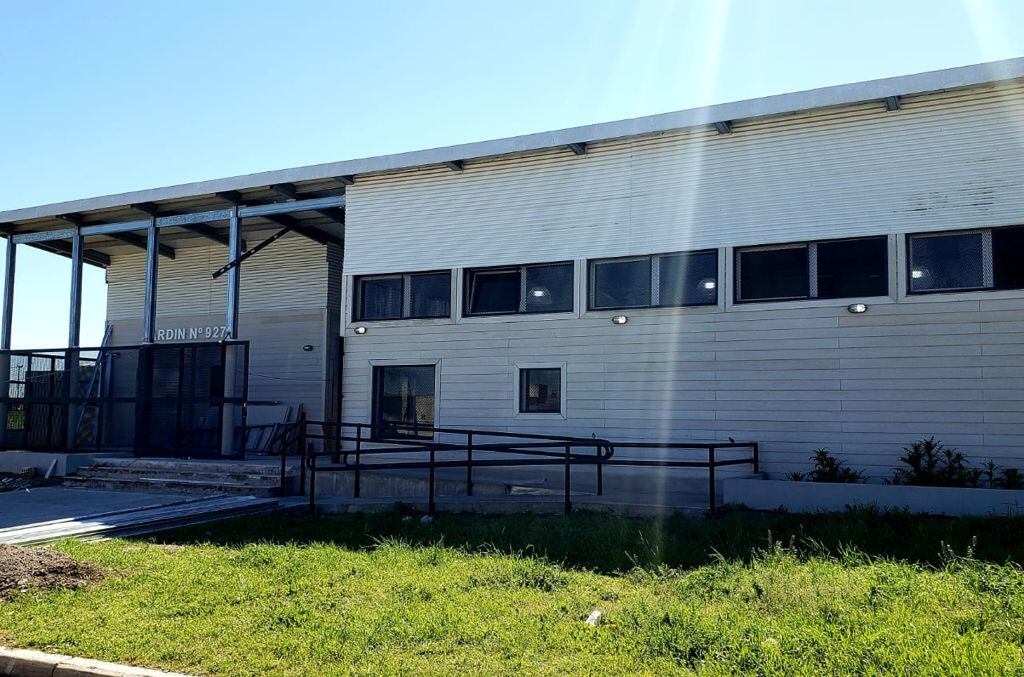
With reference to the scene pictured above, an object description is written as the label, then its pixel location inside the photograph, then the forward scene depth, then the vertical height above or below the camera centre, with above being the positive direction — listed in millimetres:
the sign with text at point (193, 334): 22891 +1543
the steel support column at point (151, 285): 19750 +2382
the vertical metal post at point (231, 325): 17141 +1407
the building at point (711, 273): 12312 +2084
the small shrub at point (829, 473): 12016 -950
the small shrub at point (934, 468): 11156 -817
